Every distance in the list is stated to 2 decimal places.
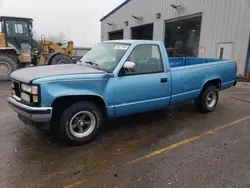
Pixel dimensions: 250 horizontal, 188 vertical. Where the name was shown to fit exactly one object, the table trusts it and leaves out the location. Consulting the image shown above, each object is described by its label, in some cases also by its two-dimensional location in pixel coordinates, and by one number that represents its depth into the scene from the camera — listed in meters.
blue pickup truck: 3.16
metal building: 11.13
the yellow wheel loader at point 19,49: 10.98
